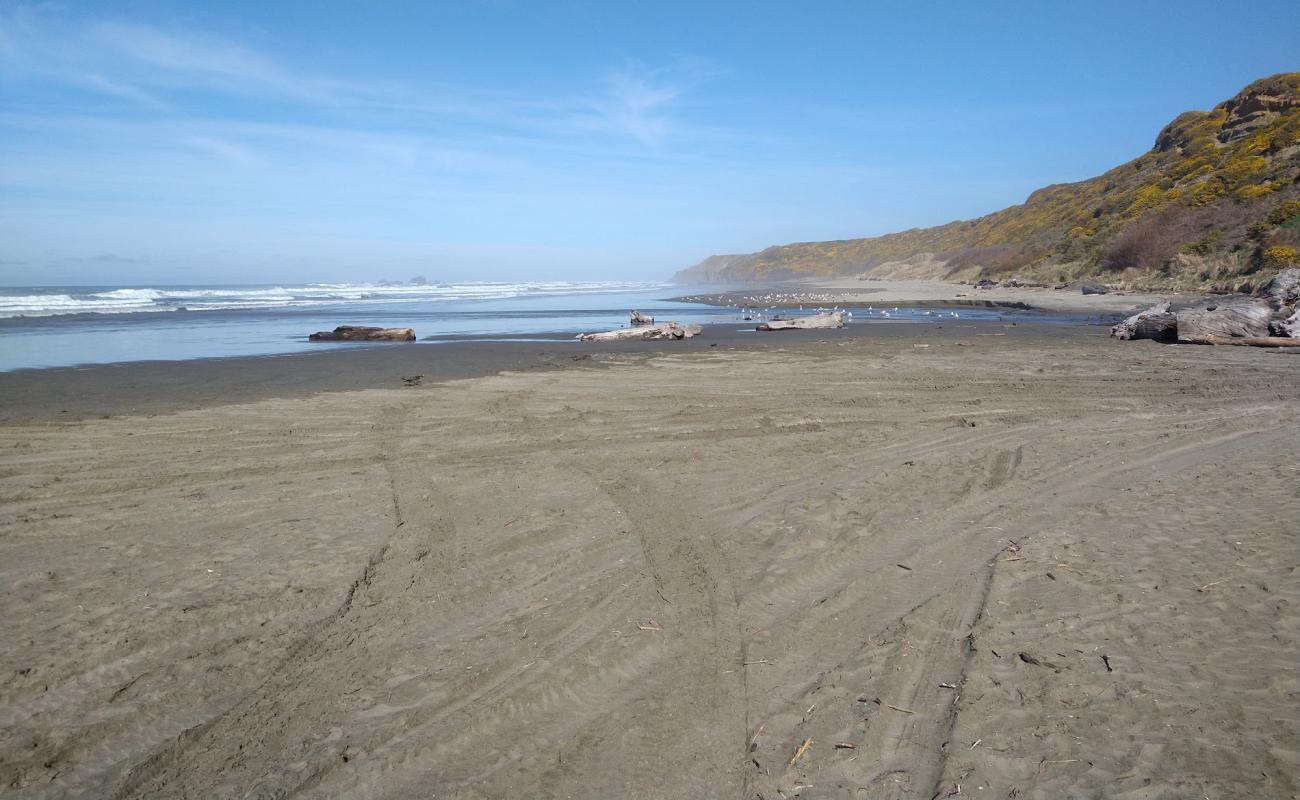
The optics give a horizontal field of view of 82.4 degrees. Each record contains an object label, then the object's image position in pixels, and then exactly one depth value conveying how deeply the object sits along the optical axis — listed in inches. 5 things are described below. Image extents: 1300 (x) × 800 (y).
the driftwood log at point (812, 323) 906.1
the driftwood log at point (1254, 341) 593.0
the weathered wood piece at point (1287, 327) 612.5
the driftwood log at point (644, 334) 805.2
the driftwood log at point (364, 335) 802.2
